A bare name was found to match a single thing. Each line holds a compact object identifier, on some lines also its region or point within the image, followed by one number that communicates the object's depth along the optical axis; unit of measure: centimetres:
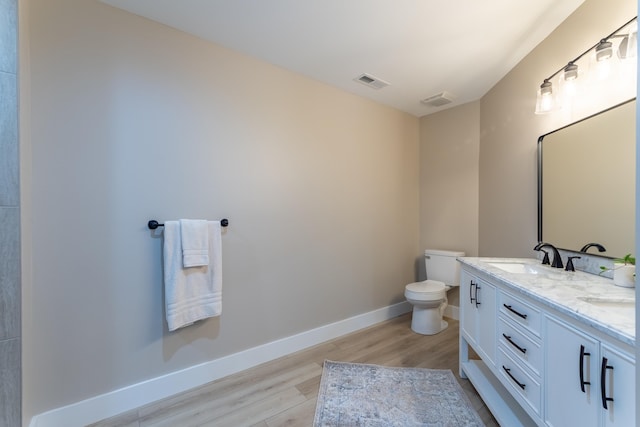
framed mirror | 137
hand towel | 175
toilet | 262
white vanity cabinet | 85
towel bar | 169
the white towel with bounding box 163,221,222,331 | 171
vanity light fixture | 131
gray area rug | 156
